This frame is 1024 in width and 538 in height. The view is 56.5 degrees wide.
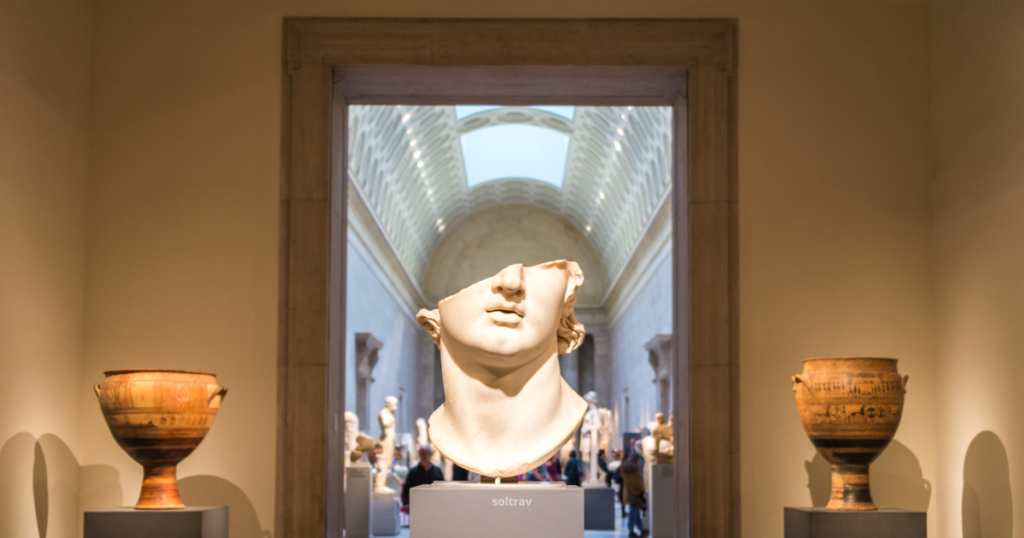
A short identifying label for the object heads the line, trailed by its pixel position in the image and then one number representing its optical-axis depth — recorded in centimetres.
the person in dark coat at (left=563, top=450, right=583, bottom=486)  1402
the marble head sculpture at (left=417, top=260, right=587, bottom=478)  520
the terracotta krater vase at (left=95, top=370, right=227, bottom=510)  593
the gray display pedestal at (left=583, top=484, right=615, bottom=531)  1531
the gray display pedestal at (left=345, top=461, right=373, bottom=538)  1348
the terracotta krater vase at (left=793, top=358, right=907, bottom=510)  605
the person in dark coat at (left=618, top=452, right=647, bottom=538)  1391
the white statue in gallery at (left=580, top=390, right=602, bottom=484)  2306
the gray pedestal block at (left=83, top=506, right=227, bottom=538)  582
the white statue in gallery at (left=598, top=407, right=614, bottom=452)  2299
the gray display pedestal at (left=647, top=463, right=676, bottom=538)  1358
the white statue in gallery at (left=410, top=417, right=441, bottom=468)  2331
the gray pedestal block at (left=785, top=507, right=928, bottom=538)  598
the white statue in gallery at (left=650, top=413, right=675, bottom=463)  1446
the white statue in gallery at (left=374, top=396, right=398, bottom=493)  1631
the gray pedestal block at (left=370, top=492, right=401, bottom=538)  1457
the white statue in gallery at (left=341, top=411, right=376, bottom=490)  1504
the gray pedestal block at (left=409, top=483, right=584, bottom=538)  486
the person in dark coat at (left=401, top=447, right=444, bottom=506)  1238
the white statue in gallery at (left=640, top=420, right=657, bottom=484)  1473
